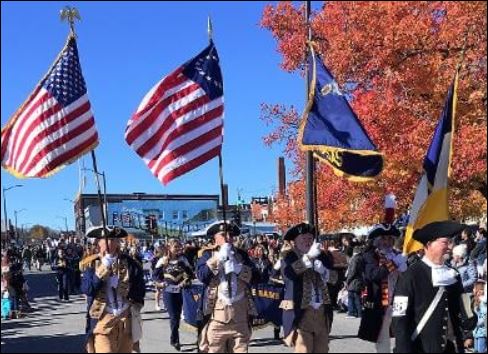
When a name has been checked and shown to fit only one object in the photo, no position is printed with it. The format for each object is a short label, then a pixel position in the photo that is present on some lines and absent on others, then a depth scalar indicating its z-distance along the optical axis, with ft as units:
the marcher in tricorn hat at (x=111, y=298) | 21.29
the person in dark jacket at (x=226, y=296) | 22.56
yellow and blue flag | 23.27
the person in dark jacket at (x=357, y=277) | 25.99
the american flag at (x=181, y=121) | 23.89
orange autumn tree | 33.58
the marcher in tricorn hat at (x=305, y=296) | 21.35
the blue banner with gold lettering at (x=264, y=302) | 36.66
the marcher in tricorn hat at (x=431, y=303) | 17.44
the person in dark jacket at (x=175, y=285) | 36.09
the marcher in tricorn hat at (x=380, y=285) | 24.22
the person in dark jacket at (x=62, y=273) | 64.75
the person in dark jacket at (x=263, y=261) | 42.70
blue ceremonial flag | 24.79
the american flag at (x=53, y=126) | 21.61
